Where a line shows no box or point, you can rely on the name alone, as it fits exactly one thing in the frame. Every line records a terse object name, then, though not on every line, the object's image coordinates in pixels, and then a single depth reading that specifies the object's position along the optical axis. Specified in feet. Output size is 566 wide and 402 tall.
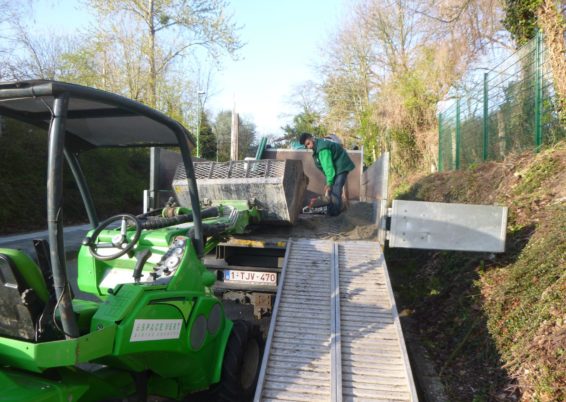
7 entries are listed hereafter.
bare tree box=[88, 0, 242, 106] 67.15
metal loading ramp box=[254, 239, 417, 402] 10.21
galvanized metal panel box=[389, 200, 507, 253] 14.62
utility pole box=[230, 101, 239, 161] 62.55
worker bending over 22.43
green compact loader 6.42
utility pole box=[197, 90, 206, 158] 84.55
